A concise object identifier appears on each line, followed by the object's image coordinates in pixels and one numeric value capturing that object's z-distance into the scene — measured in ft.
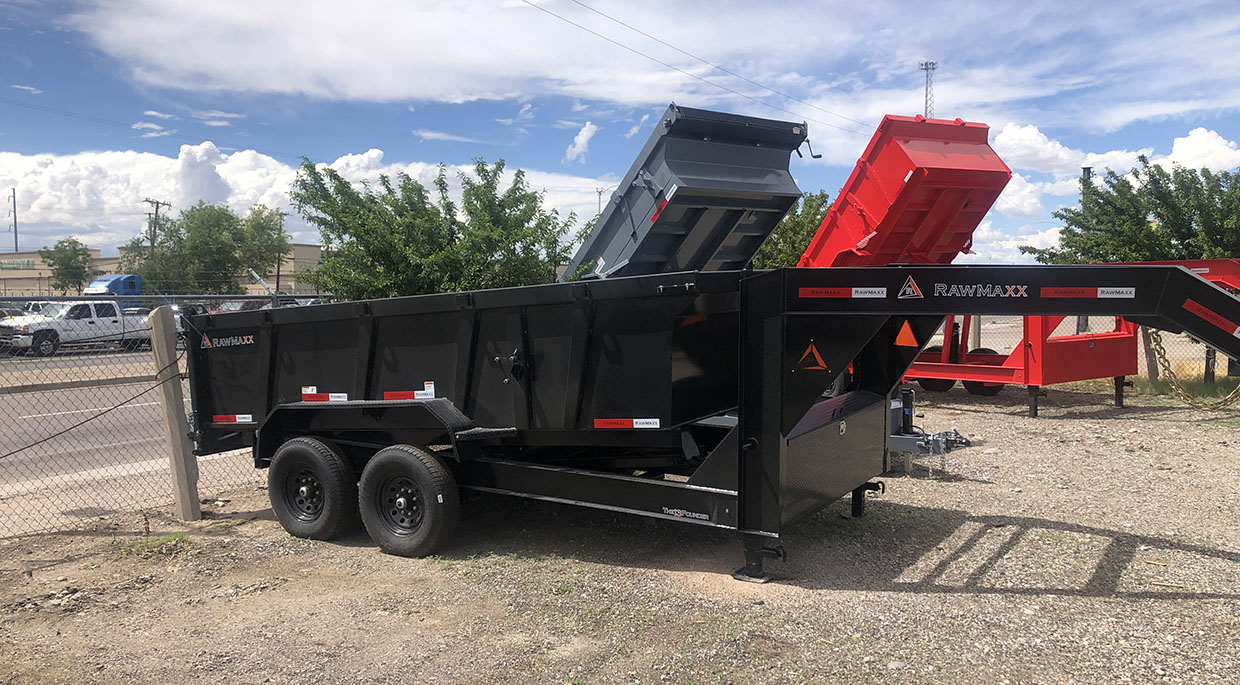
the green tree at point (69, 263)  180.86
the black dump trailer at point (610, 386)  14.21
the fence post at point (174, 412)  20.85
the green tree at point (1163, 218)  42.50
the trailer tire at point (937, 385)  42.69
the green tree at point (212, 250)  149.89
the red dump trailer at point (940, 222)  28.32
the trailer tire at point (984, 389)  42.04
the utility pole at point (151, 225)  174.54
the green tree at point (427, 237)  28.60
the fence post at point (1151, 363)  42.29
